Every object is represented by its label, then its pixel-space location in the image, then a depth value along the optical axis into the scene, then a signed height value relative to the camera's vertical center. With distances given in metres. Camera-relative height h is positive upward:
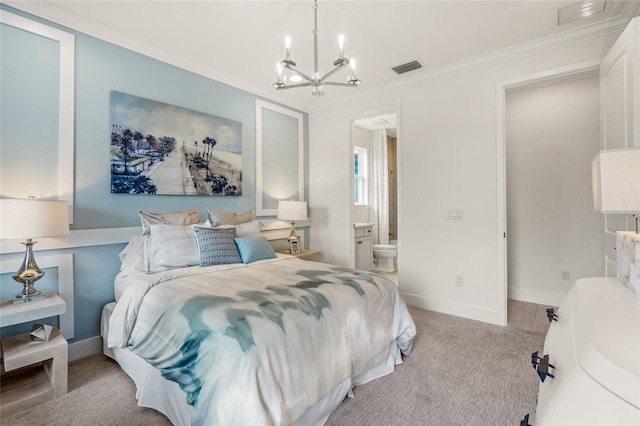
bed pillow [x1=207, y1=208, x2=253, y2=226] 2.92 -0.02
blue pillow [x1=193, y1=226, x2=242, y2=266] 2.43 -0.27
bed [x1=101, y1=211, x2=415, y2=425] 1.26 -0.65
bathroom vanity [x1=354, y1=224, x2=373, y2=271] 4.76 -0.54
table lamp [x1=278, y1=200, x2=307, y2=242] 3.78 +0.05
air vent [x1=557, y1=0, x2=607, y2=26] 2.23 +1.59
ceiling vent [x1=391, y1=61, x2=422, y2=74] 3.17 +1.61
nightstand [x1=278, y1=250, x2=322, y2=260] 3.78 -0.50
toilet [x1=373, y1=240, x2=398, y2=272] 5.39 -0.77
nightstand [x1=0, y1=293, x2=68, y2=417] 1.74 -0.87
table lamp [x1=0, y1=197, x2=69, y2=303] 1.77 -0.06
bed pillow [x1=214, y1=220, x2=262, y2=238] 2.87 -0.14
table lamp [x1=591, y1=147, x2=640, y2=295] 1.13 +0.10
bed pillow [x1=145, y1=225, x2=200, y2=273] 2.29 -0.26
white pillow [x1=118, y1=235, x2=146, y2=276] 2.37 -0.34
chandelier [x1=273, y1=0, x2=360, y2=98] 1.84 +0.95
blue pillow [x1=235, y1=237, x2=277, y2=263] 2.64 -0.31
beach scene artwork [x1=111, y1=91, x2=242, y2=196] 2.61 +0.65
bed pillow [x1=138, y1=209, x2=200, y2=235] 2.53 -0.02
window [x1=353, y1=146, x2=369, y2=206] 6.23 +0.79
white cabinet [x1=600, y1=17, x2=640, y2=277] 1.81 +0.77
